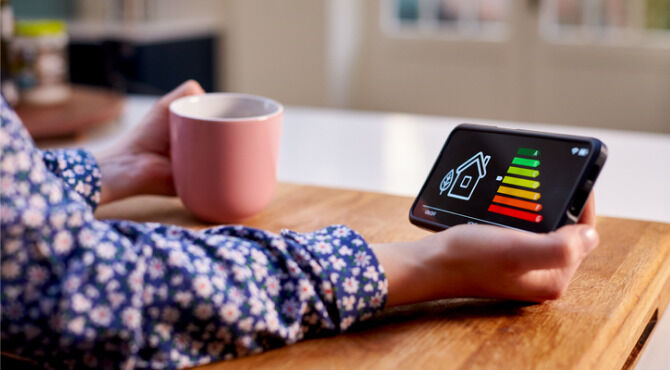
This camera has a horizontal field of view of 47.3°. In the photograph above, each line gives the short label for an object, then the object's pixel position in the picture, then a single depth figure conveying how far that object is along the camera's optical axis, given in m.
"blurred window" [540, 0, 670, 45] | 3.19
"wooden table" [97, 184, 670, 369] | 0.45
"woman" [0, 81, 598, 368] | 0.42
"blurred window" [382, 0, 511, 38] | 3.50
